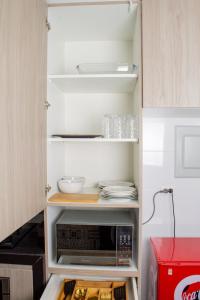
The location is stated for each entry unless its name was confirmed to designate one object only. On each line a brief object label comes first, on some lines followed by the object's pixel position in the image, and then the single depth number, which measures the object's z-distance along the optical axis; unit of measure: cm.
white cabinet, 120
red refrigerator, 108
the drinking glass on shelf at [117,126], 128
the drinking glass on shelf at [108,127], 129
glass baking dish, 123
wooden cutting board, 120
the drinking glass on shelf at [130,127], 125
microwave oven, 119
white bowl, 134
